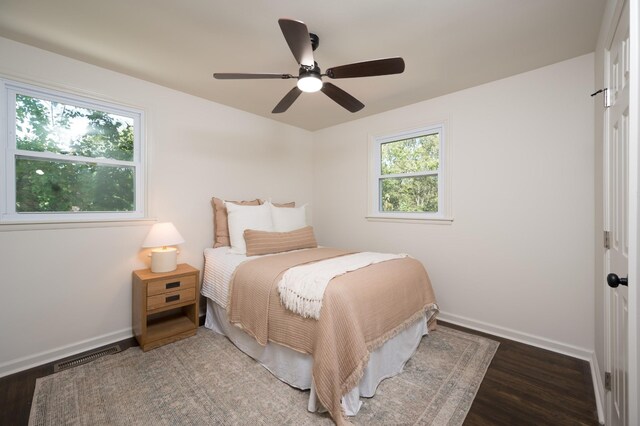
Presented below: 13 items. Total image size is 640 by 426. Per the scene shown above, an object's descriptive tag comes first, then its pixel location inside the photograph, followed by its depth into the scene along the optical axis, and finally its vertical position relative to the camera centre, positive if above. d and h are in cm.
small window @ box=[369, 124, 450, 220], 302 +44
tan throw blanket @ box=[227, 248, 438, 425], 156 -72
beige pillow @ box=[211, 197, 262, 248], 304 -14
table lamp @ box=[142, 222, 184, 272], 246 -29
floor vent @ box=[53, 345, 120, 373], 208 -119
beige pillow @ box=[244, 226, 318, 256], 276 -32
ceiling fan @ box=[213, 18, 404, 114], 140 +92
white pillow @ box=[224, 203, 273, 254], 288 -10
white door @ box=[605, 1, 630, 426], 117 +0
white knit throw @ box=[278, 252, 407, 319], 169 -49
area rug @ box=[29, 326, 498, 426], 158 -122
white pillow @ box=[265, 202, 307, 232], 320 -8
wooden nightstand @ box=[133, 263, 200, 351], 229 -81
